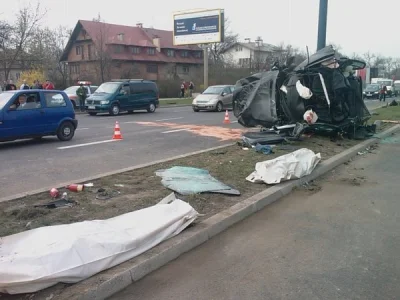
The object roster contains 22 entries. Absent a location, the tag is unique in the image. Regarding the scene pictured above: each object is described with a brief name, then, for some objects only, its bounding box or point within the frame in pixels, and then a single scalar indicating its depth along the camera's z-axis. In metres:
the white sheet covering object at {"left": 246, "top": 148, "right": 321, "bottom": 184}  6.63
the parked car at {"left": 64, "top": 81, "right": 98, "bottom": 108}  24.39
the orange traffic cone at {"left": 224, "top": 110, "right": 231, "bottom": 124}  18.28
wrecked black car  11.35
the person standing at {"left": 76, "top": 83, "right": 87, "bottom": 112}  24.10
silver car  25.17
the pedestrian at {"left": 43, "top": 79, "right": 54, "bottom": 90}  21.92
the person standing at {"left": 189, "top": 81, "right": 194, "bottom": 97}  44.16
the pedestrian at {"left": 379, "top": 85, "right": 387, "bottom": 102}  44.01
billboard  39.28
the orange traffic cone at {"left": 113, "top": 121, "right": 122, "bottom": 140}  12.68
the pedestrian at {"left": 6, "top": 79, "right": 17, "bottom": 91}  21.48
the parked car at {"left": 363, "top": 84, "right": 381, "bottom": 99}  52.31
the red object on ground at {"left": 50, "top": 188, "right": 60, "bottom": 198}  5.54
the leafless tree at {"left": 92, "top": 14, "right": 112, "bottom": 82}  38.69
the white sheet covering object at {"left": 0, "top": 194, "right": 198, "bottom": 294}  3.06
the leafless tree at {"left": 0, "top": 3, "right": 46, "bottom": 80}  26.77
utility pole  13.62
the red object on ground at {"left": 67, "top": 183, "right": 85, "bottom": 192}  5.87
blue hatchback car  10.76
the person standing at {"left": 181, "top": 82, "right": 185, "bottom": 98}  42.25
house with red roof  56.09
